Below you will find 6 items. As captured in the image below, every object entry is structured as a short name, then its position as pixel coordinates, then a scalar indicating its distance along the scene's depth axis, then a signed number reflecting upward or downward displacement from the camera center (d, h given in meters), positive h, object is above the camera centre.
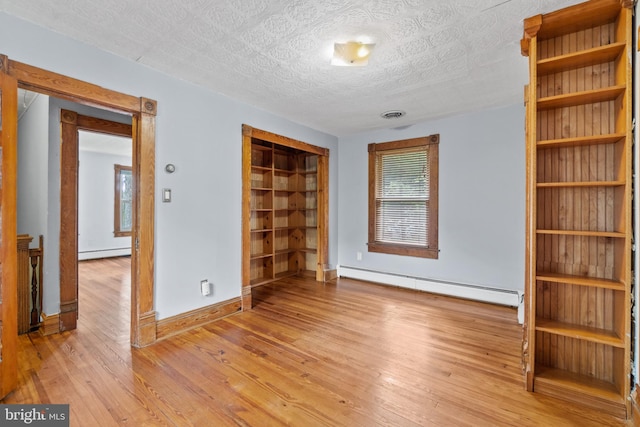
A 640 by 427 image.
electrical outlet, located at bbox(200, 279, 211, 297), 2.98 -0.79
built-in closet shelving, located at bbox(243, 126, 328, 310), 4.71 +0.02
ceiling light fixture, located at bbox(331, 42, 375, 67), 2.14 +1.20
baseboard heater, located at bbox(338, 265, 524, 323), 3.53 -1.04
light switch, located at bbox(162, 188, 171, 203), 2.65 +0.15
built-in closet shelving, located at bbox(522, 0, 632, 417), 1.71 +0.05
